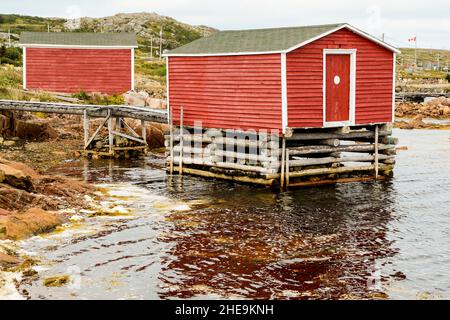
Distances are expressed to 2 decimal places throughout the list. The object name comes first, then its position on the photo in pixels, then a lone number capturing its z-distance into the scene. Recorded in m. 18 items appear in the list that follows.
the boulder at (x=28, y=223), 15.07
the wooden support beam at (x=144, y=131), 30.53
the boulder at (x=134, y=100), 39.42
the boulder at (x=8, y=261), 13.13
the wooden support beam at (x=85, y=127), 29.96
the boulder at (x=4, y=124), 34.06
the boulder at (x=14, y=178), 17.89
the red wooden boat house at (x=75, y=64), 41.81
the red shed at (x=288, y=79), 22.00
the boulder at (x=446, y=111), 51.82
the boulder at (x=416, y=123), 43.25
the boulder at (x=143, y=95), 40.30
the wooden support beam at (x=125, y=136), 29.63
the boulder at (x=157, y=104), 38.10
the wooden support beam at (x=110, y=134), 29.53
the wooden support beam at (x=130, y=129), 30.71
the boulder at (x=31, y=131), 33.94
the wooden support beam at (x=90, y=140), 29.74
